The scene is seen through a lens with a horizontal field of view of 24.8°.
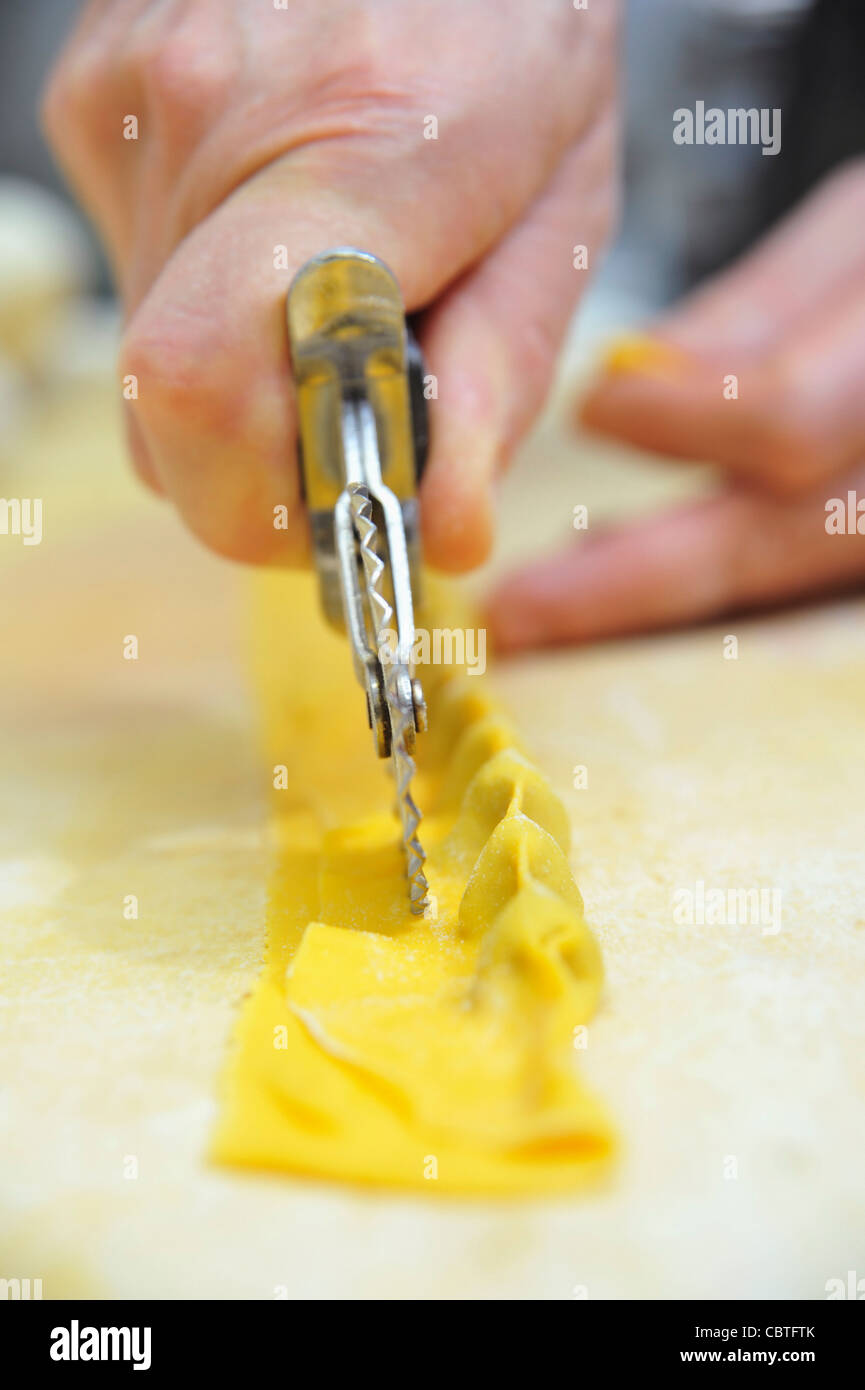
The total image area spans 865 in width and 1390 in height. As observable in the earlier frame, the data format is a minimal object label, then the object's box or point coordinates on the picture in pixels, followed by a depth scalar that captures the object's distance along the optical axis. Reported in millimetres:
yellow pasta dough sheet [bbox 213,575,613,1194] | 195
